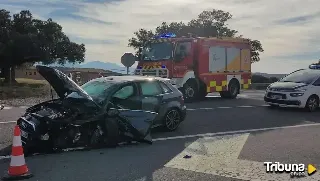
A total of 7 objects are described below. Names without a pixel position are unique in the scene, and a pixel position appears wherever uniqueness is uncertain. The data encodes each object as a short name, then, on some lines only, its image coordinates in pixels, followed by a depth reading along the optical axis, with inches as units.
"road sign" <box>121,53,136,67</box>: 809.5
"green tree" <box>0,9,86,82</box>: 1408.7
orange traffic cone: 224.6
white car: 565.0
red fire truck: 675.4
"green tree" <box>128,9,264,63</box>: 1911.9
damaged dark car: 282.0
